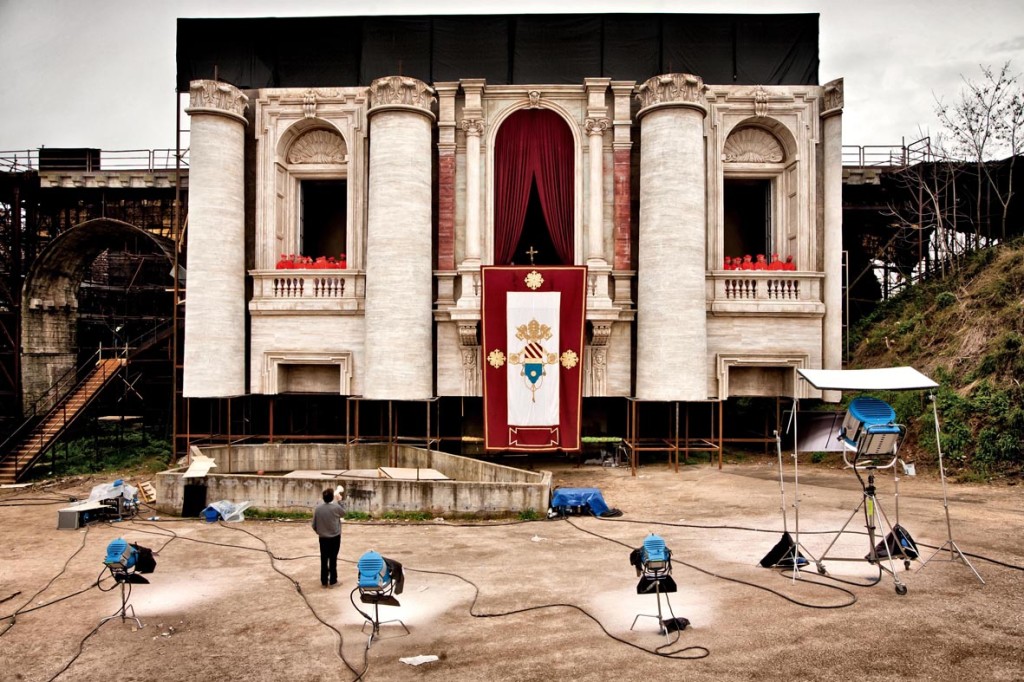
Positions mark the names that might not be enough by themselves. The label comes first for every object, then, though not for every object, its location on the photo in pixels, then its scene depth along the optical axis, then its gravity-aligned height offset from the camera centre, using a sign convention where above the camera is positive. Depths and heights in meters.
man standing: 11.10 -2.95
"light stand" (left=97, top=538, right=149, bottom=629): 9.54 -2.99
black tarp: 24.69 +11.33
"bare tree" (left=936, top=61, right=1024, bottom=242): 28.47 +8.85
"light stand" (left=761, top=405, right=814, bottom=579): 11.19 -3.40
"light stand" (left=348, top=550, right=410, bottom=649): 8.80 -3.02
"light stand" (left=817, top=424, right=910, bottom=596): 10.61 -1.61
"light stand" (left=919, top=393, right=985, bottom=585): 10.56 -3.37
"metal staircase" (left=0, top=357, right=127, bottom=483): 23.83 -2.82
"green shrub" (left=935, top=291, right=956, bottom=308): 25.20 +2.05
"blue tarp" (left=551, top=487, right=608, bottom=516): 16.33 -3.56
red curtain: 24.08 +6.58
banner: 22.11 +0.04
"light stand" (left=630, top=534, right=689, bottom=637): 8.82 -2.84
